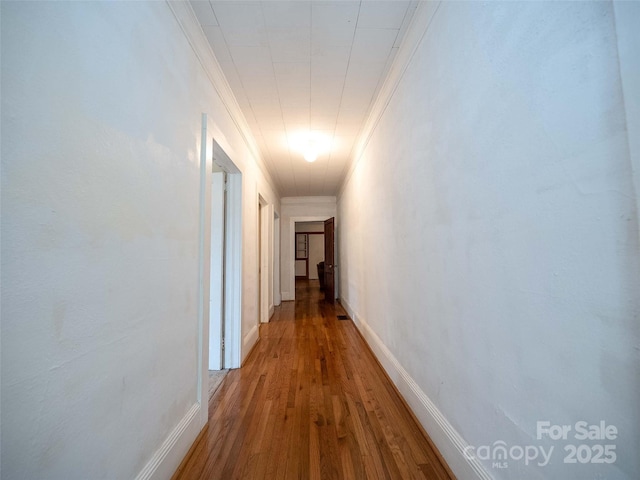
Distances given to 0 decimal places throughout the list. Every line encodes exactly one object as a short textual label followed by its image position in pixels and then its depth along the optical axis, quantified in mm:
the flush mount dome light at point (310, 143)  3241
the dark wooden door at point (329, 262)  5797
